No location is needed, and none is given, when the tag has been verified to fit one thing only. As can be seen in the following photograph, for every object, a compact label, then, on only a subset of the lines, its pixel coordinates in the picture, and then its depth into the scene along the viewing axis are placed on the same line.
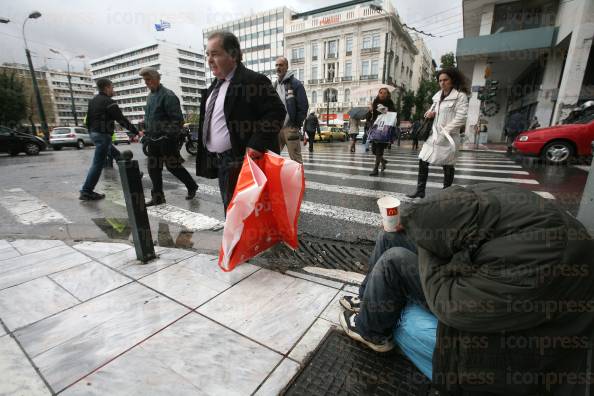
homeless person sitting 0.98
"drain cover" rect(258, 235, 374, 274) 2.81
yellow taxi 27.52
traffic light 14.46
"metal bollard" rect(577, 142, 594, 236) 2.37
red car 7.96
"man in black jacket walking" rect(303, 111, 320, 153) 13.76
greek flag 60.22
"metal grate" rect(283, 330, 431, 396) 1.51
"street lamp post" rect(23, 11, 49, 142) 17.72
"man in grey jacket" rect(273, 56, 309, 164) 5.21
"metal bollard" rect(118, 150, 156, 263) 2.62
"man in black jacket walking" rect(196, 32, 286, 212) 2.55
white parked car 19.59
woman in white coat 4.24
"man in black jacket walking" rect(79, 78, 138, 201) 5.18
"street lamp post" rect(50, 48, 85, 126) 25.37
